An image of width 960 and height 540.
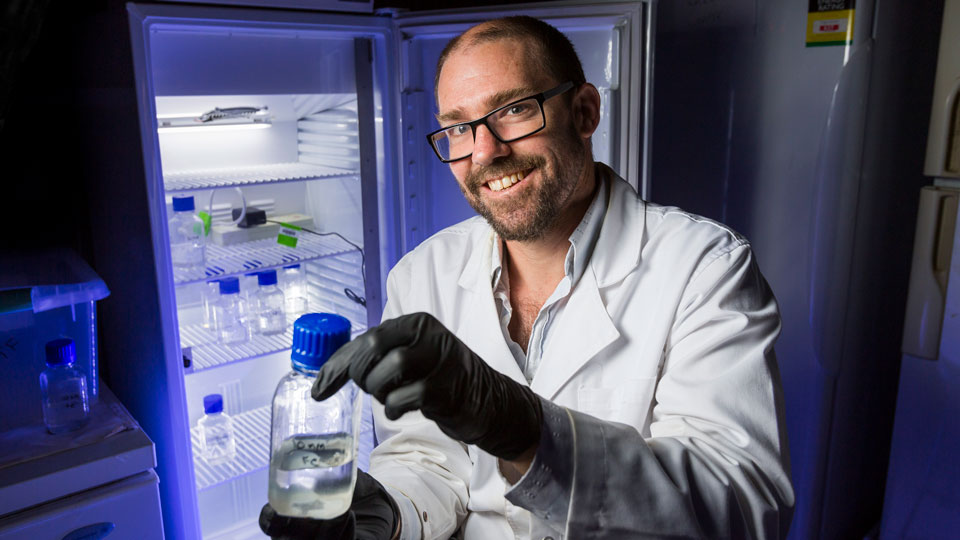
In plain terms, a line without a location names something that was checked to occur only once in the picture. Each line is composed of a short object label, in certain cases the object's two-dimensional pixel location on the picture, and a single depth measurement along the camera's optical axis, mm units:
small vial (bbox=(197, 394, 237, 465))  2434
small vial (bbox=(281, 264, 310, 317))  2705
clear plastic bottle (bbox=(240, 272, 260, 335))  2604
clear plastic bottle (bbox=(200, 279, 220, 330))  2539
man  932
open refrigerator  1930
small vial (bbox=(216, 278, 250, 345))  2514
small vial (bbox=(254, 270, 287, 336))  2586
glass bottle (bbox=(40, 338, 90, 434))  1708
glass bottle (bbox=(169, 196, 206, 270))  2418
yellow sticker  1912
